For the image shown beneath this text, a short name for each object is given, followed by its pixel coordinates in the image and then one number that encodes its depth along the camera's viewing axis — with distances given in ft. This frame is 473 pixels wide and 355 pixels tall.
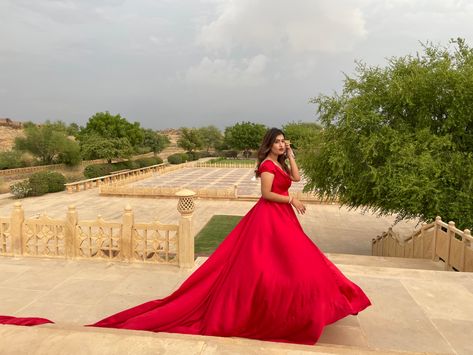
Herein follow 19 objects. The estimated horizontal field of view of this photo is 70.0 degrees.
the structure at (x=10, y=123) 263.29
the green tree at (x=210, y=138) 273.54
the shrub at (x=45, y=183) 78.64
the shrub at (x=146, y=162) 144.99
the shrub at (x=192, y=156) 216.99
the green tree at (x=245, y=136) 247.09
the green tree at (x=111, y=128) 150.51
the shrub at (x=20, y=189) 75.77
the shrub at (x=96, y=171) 106.42
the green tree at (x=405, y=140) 33.55
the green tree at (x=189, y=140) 225.76
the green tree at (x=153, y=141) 211.20
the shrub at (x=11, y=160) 117.08
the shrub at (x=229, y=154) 268.21
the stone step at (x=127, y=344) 9.04
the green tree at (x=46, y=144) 120.37
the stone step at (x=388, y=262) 25.98
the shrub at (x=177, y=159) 182.54
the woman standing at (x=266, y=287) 10.90
